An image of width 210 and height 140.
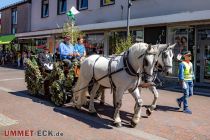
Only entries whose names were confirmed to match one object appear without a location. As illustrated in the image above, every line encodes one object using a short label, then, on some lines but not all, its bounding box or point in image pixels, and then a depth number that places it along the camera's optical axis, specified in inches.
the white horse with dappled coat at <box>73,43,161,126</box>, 259.1
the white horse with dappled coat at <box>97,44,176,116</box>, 269.9
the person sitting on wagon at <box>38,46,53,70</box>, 405.1
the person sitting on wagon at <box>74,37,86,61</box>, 375.2
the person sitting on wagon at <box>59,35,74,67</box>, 367.9
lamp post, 693.5
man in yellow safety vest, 341.4
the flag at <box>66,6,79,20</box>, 572.6
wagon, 351.3
